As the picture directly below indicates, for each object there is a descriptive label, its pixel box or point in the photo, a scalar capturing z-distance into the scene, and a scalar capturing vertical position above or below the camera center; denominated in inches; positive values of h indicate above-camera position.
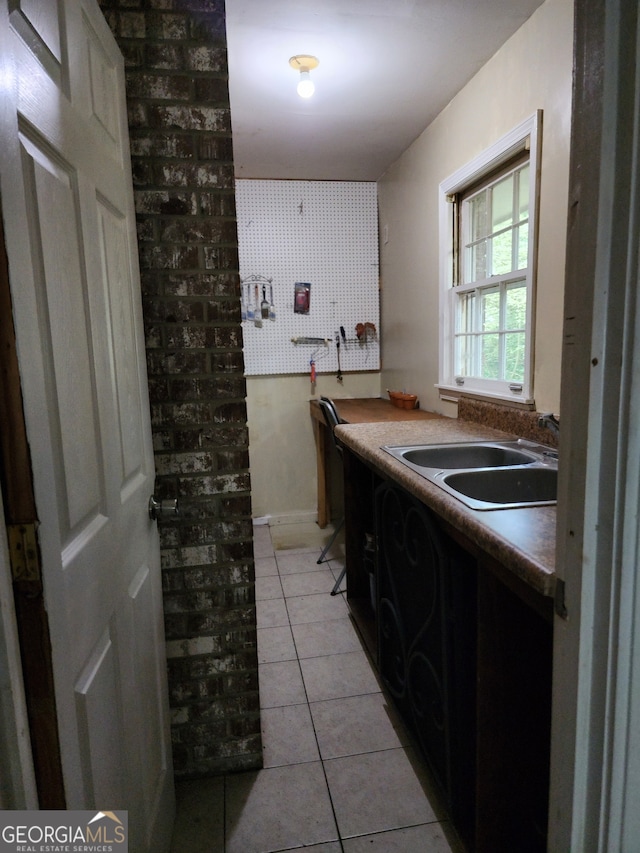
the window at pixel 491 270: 81.4 +14.5
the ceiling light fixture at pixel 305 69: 83.7 +48.5
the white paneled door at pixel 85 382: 25.0 -1.6
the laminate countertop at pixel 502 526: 33.4 -15.2
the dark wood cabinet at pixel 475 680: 45.3 -33.6
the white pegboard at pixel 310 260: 139.4 +26.3
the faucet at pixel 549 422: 61.0 -9.6
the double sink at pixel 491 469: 62.1 -16.7
